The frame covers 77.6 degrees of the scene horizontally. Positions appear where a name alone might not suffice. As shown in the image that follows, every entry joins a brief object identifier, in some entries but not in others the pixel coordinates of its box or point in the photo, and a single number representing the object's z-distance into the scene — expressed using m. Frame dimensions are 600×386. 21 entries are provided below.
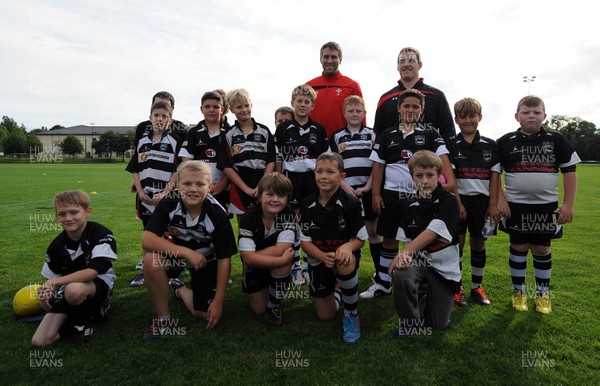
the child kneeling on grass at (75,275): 3.20
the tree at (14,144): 90.00
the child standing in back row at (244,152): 4.62
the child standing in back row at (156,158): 4.80
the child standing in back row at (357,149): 4.48
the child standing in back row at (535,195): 3.95
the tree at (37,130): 128.68
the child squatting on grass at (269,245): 3.64
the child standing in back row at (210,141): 4.68
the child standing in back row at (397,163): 4.11
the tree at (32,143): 91.12
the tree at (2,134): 94.70
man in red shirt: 5.15
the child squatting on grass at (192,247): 3.46
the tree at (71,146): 87.94
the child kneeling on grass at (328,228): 3.62
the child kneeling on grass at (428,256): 3.40
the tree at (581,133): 79.25
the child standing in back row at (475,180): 4.20
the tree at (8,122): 135.60
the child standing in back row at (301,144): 4.55
